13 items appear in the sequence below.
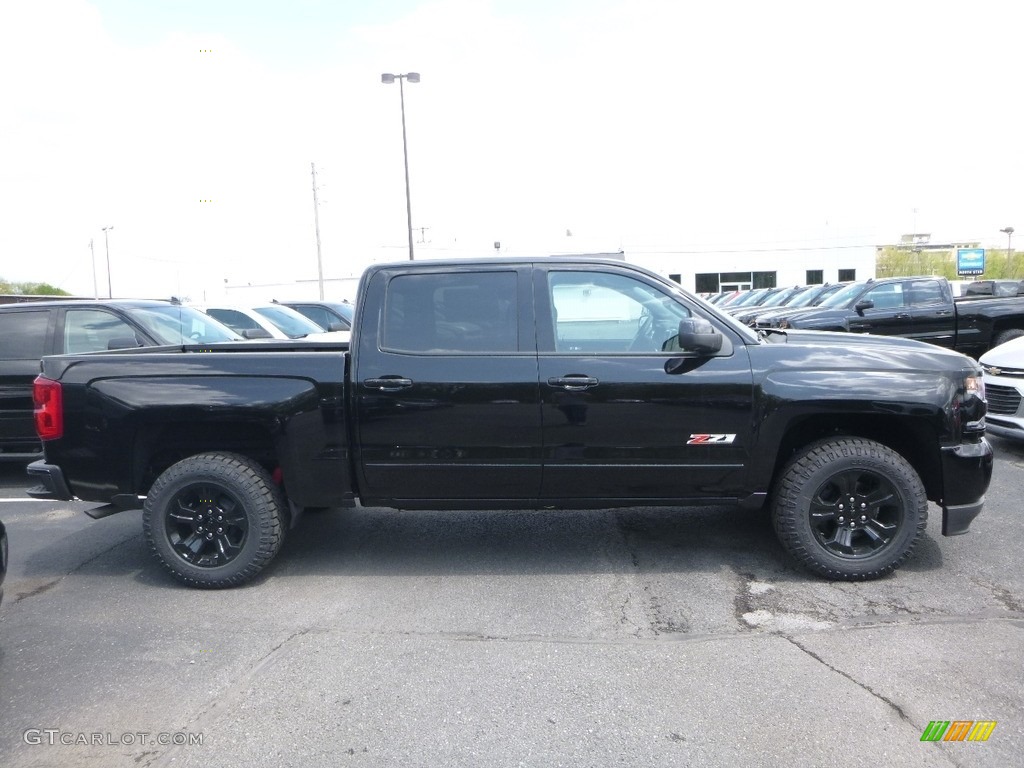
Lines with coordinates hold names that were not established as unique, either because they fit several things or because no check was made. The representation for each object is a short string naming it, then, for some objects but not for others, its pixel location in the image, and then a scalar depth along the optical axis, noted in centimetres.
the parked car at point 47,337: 719
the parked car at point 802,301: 1695
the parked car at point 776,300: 2012
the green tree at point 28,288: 5853
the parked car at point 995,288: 1781
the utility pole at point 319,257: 3191
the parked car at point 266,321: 1168
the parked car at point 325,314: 1705
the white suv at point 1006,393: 729
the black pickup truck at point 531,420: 452
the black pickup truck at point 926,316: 1241
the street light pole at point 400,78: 2347
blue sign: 5403
